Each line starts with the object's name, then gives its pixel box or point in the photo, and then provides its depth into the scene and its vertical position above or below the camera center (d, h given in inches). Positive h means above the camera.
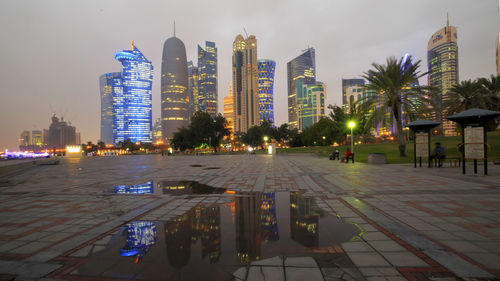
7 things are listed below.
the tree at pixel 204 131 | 2460.6 +151.1
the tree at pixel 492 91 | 1128.7 +269.6
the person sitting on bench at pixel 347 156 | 706.8 -48.4
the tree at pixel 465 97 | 1149.7 +243.9
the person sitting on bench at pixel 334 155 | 857.8 -54.2
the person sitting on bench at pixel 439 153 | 498.6 -30.3
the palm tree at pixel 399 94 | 776.9 +178.5
